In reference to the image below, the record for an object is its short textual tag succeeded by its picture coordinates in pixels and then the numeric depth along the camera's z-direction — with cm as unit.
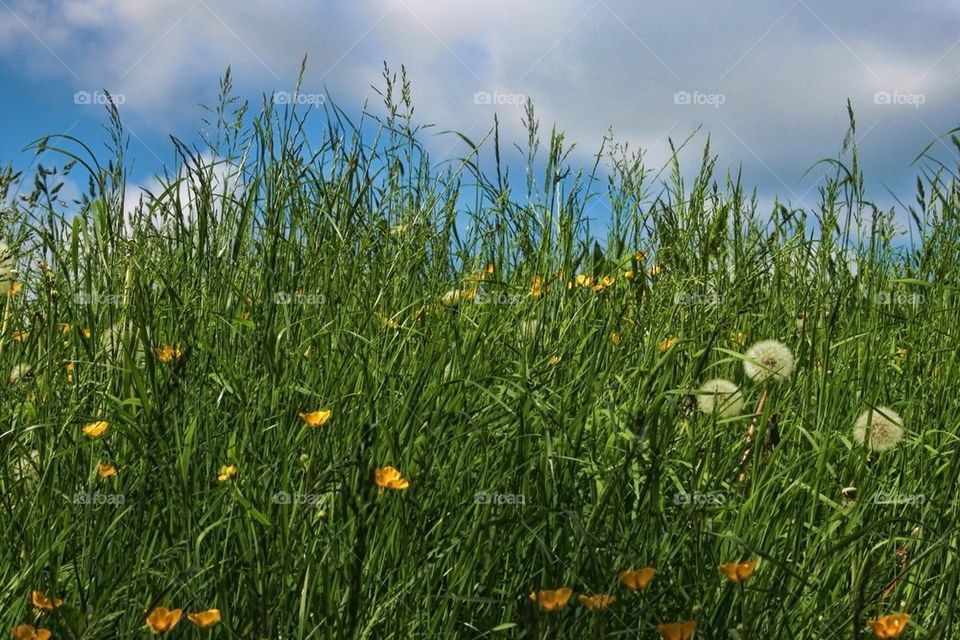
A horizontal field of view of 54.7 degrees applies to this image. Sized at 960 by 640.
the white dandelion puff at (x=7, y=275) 252
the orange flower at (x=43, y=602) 146
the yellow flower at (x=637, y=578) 143
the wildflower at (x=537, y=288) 278
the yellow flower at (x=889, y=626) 144
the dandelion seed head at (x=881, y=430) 210
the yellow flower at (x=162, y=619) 136
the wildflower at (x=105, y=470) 178
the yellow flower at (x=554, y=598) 140
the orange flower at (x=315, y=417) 165
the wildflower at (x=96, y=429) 181
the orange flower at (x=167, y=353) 204
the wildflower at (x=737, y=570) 149
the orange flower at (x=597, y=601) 139
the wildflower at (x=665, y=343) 252
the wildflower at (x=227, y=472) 165
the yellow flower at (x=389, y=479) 145
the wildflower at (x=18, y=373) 230
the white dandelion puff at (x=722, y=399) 212
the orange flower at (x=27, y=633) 142
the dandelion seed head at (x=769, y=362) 225
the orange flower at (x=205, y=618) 134
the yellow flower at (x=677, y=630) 141
